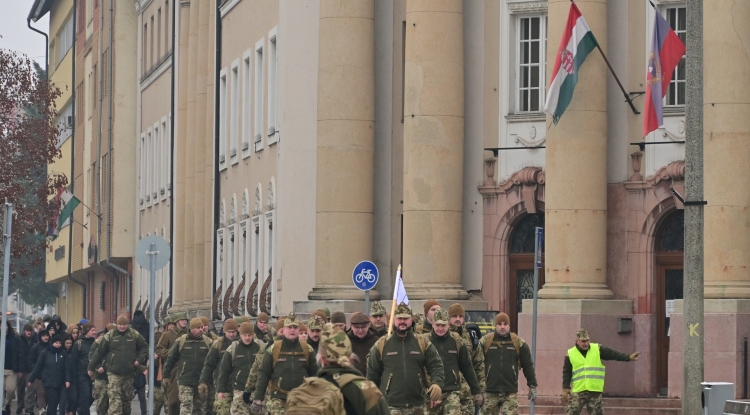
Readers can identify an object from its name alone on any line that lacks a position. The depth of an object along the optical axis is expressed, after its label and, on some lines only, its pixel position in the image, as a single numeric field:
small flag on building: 68.75
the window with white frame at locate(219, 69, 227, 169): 53.12
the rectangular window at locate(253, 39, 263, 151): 47.91
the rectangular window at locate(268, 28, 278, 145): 45.75
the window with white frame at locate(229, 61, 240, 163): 51.25
